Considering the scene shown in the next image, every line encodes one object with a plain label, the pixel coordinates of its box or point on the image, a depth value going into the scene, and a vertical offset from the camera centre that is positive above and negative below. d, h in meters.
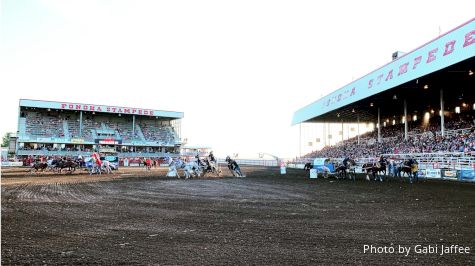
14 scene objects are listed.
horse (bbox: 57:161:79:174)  32.09 -0.51
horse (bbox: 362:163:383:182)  25.14 -0.54
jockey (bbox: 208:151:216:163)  28.48 +0.24
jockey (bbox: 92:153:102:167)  31.28 -0.10
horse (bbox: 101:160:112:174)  33.43 -0.68
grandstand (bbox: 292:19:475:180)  27.53 +7.92
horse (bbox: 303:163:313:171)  42.99 -0.63
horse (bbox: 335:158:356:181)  27.10 -0.47
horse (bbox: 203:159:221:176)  28.67 -0.50
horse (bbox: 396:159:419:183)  24.04 -0.42
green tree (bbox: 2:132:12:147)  116.47 +6.25
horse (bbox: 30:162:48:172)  32.23 -0.71
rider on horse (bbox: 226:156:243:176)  29.28 -0.49
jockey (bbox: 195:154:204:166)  28.42 -0.10
